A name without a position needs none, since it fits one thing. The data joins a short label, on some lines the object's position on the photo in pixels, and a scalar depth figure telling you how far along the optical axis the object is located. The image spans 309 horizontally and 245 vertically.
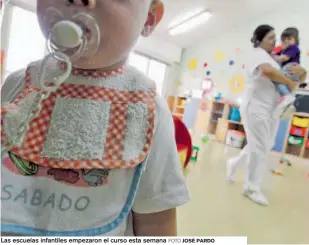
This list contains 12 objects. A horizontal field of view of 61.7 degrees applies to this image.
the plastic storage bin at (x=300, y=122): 3.49
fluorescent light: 4.41
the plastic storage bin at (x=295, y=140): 3.55
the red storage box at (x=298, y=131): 3.53
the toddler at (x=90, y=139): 0.26
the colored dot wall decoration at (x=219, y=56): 5.16
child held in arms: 1.37
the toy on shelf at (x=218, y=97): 4.85
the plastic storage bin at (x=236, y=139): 3.84
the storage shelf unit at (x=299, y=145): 3.49
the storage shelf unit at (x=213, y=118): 4.44
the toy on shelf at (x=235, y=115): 4.28
